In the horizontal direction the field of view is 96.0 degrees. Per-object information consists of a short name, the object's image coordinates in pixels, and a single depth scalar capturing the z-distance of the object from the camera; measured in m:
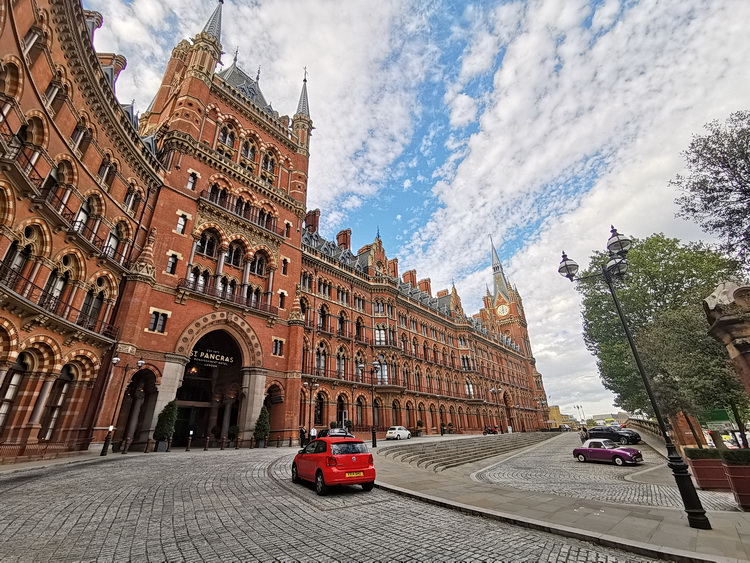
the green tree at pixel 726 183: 14.09
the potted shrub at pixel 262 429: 23.38
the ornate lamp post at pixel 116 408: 16.62
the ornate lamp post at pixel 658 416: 5.89
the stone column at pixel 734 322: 8.42
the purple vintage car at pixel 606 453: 18.39
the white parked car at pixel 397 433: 32.00
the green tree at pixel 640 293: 22.08
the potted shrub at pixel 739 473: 7.40
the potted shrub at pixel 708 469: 10.26
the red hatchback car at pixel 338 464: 8.88
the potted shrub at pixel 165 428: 19.58
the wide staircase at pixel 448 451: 18.14
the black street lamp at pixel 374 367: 21.39
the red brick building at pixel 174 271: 13.91
